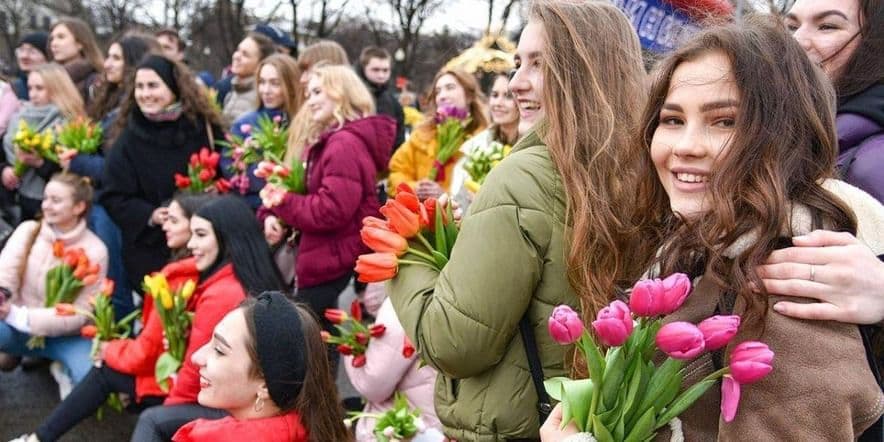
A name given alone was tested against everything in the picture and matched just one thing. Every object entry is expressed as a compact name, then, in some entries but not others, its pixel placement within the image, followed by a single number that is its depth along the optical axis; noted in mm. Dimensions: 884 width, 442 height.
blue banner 2689
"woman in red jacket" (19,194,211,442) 3760
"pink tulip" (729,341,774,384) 1167
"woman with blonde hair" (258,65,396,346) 4059
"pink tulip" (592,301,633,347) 1214
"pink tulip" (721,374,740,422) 1216
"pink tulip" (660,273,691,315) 1217
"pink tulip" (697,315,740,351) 1204
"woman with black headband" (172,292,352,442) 2674
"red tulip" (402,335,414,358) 2947
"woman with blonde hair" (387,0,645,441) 1831
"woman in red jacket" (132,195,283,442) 3264
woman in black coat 4793
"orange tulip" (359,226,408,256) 1918
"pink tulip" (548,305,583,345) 1271
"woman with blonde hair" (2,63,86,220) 5805
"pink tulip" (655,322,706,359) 1188
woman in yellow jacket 5230
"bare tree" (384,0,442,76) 25516
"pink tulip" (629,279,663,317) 1219
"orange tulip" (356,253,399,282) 1886
